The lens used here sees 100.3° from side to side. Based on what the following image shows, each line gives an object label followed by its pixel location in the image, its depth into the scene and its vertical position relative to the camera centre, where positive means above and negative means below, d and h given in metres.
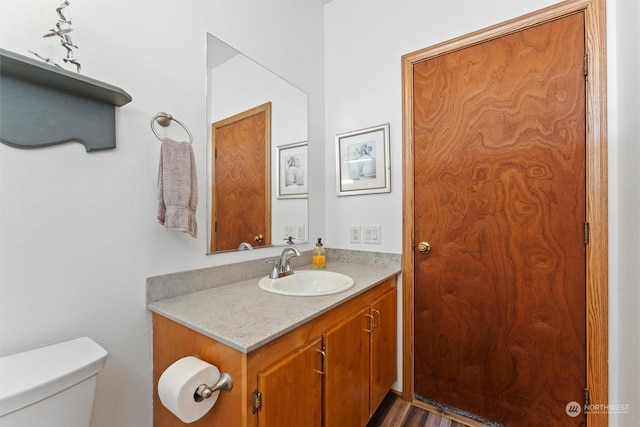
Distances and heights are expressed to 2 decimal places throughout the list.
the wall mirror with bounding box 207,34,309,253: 1.29 +0.32
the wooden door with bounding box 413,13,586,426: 1.25 -0.08
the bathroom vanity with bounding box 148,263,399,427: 0.79 -0.48
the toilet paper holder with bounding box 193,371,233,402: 0.78 -0.52
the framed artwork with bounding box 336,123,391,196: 1.72 +0.34
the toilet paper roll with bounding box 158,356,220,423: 0.75 -0.50
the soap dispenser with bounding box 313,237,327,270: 1.72 -0.30
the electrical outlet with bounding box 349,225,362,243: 1.83 -0.16
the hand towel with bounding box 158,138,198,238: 1.01 +0.09
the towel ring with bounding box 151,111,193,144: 1.07 +0.38
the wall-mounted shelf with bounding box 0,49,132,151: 0.74 +0.34
